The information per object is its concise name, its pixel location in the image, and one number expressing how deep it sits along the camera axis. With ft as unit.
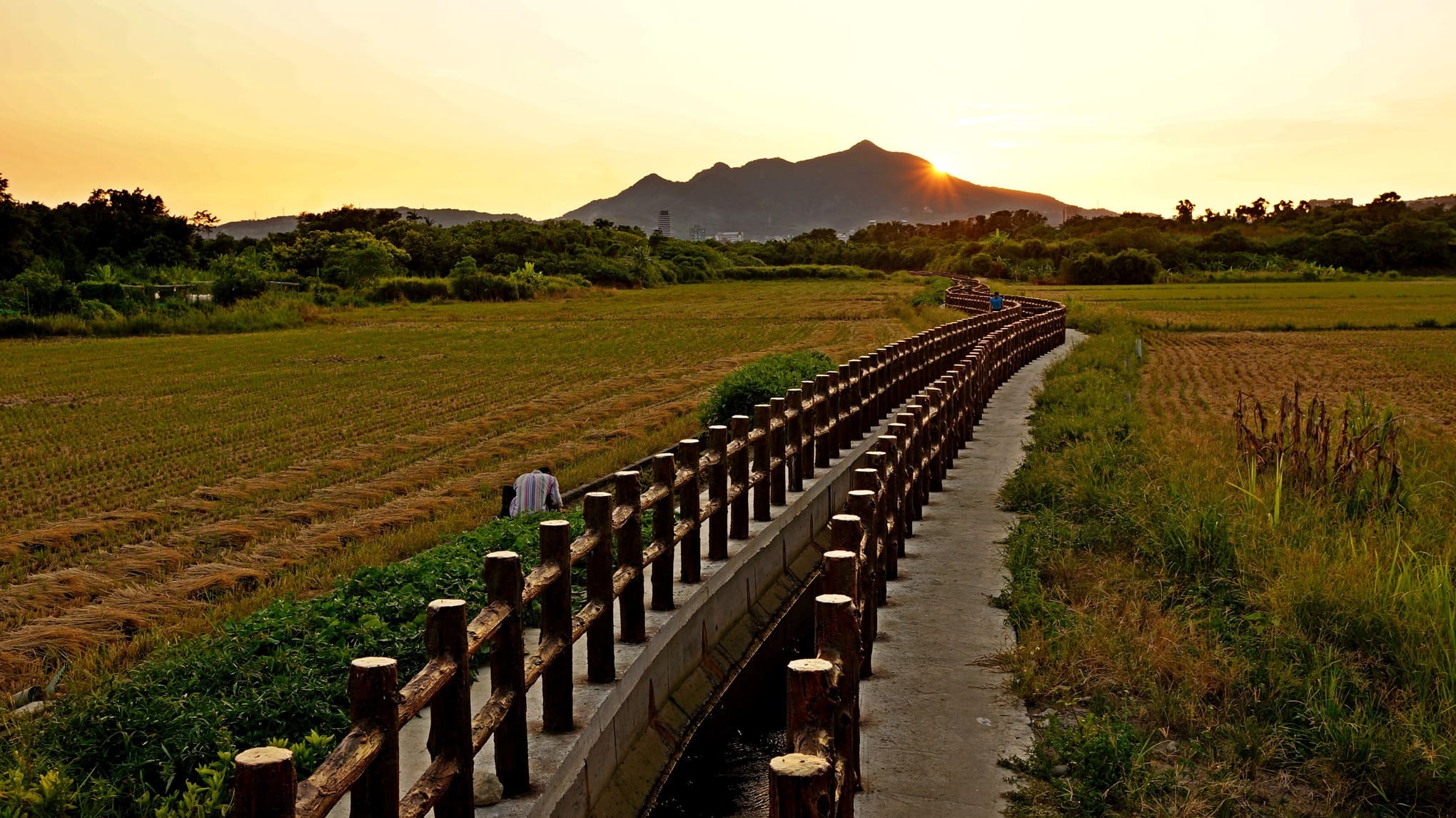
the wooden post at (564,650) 15.79
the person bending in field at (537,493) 29.50
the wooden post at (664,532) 20.90
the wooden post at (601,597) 17.58
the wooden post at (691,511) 22.36
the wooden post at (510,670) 13.97
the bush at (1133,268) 314.35
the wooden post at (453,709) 12.12
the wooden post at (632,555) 19.17
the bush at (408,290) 185.04
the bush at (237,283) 138.92
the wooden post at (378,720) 10.43
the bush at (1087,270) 318.04
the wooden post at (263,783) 8.62
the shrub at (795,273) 339.36
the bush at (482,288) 198.39
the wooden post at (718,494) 24.73
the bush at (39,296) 116.98
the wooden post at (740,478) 26.63
